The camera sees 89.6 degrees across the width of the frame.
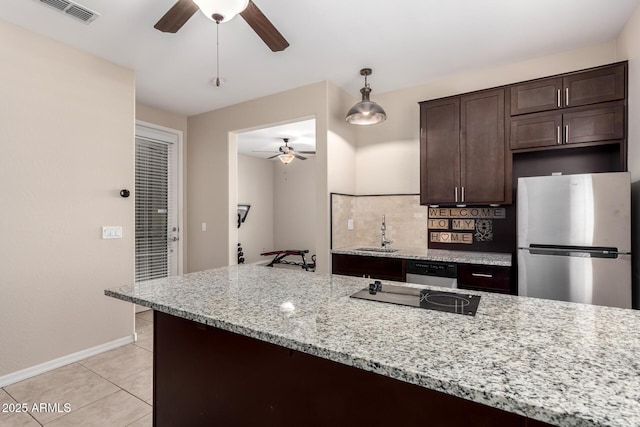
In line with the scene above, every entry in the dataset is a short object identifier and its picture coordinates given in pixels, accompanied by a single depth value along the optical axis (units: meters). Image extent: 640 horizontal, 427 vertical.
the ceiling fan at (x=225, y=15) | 1.66
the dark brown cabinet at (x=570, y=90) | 2.52
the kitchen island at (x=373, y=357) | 0.69
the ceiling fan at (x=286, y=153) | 5.74
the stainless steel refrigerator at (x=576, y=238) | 2.25
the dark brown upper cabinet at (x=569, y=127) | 2.53
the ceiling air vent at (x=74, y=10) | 2.21
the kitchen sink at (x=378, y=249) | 3.42
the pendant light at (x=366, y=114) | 2.92
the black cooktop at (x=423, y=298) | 1.24
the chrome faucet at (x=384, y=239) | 3.51
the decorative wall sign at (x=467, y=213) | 3.23
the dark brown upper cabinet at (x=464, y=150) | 2.94
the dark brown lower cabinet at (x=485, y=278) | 2.62
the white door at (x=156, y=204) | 4.17
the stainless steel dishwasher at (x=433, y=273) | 2.80
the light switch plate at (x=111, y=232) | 3.00
